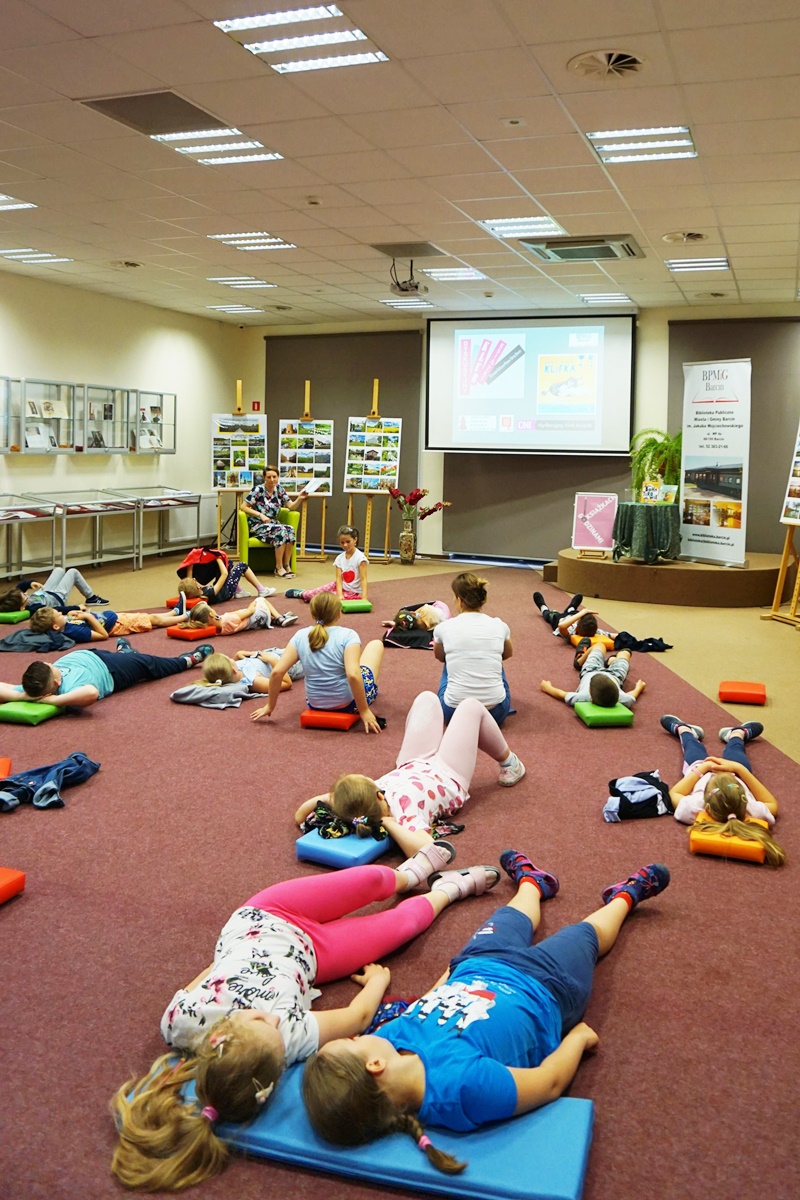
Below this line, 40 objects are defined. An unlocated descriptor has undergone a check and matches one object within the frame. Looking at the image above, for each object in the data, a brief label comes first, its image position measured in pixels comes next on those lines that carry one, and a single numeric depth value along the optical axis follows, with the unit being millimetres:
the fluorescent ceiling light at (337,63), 4921
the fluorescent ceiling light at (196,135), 6172
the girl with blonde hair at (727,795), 3959
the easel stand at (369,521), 13742
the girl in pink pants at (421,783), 3762
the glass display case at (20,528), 10910
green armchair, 12289
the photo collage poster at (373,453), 14336
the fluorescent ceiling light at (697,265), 9727
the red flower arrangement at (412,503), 13633
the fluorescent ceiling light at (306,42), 4684
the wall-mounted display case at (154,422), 13328
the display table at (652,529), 10883
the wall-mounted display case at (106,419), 12469
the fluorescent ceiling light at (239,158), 6672
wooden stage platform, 10453
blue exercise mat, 2035
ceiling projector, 9555
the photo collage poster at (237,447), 14203
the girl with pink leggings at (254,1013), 2131
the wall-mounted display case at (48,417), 11469
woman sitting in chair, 12102
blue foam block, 3699
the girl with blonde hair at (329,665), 5508
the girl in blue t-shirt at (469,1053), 2096
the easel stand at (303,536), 14008
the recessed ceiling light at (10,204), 8062
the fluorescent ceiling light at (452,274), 10636
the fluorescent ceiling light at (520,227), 8352
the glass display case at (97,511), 11516
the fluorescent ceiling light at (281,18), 4449
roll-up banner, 10672
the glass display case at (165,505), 13262
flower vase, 13984
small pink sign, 11961
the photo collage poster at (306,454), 14836
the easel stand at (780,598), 9372
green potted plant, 11977
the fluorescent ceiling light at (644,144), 5938
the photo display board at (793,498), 9625
